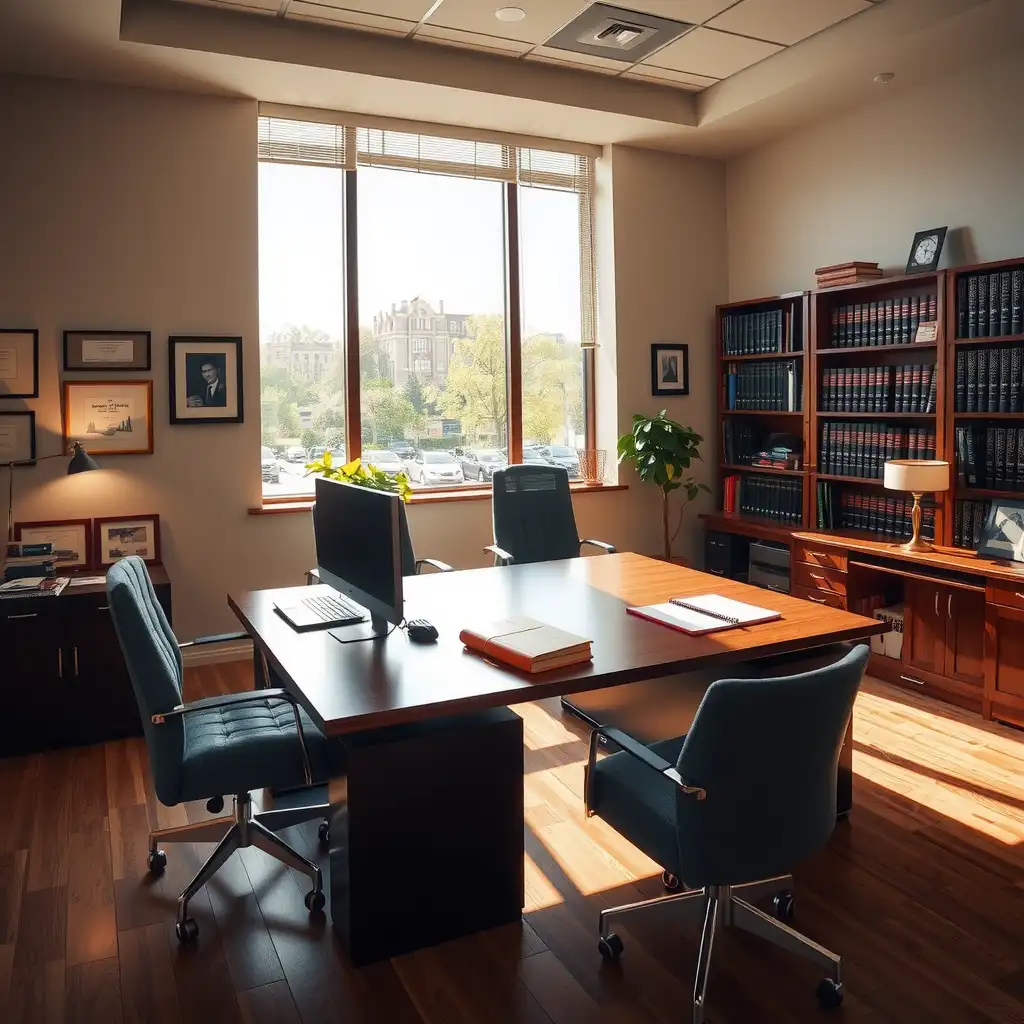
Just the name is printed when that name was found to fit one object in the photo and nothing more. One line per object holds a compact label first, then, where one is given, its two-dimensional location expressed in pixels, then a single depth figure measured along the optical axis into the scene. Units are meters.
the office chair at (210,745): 2.42
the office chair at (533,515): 4.73
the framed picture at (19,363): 4.55
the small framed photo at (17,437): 4.57
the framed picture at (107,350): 4.67
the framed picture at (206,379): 4.91
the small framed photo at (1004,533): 4.18
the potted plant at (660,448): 5.72
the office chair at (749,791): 1.93
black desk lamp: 4.27
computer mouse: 2.77
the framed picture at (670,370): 6.16
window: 5.34
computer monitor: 2.63
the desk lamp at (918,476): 4.39
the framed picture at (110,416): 4.70
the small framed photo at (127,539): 4.77
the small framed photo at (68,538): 4.61
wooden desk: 2.32
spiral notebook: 2.90
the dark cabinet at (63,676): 3.89
